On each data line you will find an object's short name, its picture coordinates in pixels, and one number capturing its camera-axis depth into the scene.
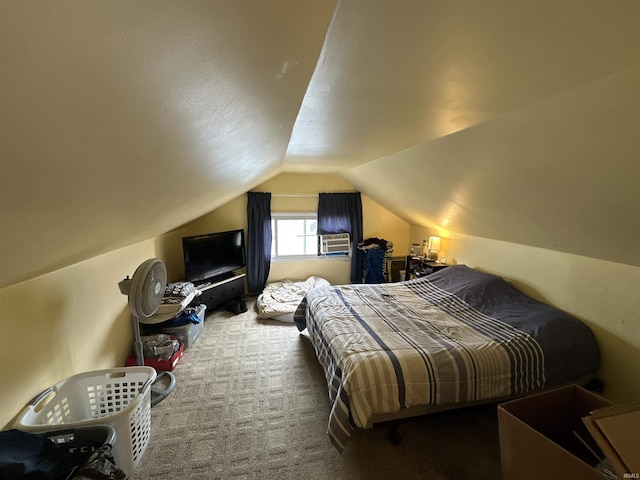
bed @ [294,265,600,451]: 1.74
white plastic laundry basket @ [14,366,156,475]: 1.45
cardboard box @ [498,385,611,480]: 1.12
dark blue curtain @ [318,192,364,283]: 4.66
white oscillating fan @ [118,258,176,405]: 1.80
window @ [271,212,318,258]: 4.68
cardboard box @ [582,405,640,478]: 0.98
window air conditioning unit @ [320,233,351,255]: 4.75
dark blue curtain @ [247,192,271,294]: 4.35
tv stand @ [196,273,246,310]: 3.60
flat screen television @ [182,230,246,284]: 3.44
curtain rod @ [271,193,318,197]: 4.49
